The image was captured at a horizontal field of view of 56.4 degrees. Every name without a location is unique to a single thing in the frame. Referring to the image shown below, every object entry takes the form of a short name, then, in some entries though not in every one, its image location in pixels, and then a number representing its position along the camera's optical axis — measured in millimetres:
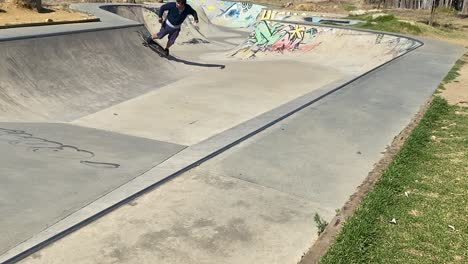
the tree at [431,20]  26341
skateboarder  13383
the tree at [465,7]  33031
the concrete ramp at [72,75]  9055
